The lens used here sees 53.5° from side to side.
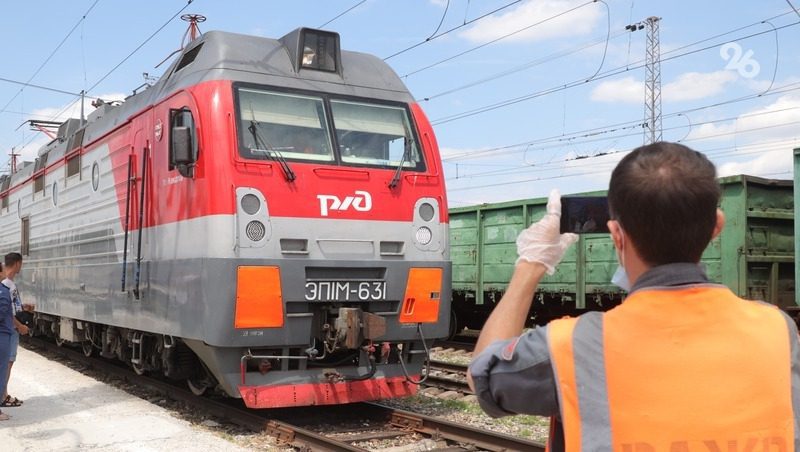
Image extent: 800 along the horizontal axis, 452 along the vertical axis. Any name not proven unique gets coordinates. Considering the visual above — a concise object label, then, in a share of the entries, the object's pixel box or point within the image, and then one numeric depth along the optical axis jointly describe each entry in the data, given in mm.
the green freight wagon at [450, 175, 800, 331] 10828
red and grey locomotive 6965
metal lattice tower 24925
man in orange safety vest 1594
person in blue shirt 7645
